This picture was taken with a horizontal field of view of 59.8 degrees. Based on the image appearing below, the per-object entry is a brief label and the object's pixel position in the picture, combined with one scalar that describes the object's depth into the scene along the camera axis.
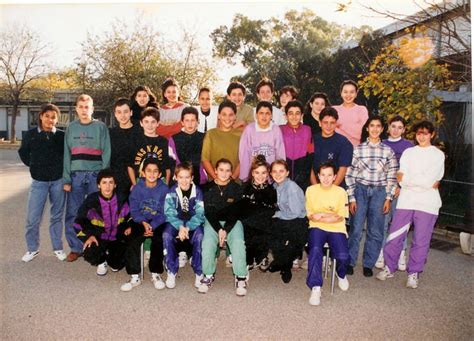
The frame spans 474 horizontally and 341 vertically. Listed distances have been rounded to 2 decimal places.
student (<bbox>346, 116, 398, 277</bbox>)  4.38
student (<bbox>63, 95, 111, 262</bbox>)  4.60
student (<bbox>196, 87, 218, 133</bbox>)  5.21
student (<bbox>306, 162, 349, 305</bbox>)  3.84
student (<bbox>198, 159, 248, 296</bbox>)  3.92
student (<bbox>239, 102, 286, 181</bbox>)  4.50
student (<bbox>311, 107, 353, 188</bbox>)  4.42
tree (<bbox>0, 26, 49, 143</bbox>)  19.99
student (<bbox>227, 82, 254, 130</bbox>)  5.14
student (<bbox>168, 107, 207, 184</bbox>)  4.67
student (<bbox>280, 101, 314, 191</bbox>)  4.57
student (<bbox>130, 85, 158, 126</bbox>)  5.32
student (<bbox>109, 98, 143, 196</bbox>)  4.59
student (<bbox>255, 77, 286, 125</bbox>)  5.19
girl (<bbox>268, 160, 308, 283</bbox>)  4.06
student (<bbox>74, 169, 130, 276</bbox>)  4.11
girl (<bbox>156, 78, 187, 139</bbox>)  5.27
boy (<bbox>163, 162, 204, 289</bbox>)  4.02
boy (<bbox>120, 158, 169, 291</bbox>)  3.98
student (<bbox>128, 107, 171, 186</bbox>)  4.55
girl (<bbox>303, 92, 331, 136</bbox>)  5.05
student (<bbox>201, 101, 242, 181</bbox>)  4.54
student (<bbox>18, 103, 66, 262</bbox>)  4.58
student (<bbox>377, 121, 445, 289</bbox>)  4.17
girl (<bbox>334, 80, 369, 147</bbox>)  4.91
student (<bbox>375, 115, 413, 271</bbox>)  4.55
